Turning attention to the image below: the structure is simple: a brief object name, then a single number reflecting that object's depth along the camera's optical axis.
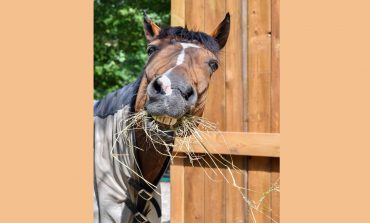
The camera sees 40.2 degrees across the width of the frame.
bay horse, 2.07
